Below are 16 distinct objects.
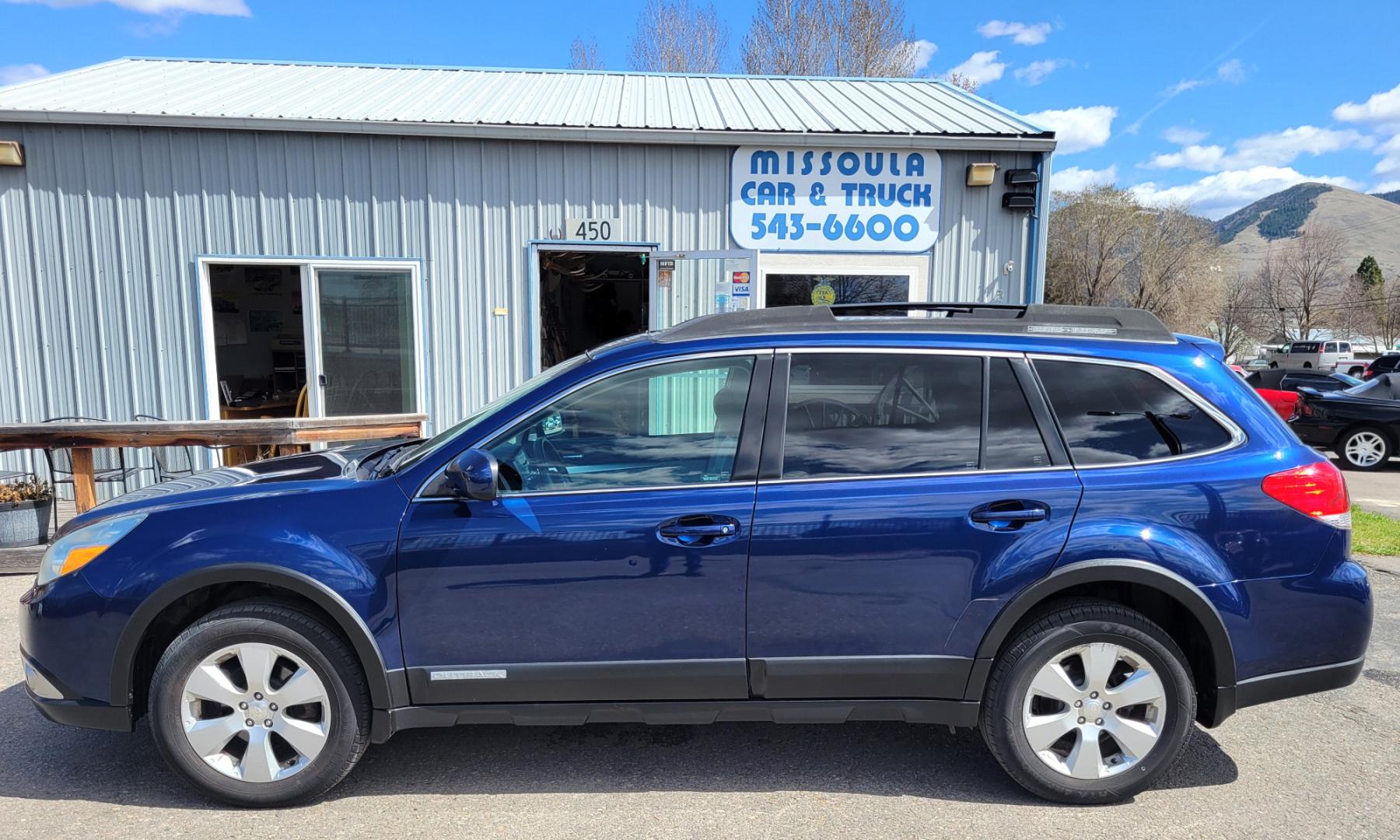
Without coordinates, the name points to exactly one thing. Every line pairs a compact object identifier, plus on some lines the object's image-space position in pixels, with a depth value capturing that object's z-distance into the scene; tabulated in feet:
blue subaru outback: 9.04
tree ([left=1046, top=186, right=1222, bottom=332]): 143.33
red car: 40.65
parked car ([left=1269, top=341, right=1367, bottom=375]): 125.29
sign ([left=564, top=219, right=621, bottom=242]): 25.21
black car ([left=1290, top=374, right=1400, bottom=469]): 36.63
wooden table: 18.33
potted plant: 18.78
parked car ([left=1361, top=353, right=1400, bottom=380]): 83.41
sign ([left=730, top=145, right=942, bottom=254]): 25.30
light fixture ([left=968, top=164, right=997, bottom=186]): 25.08
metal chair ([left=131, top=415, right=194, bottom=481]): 23.96
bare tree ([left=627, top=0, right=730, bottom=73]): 82.84
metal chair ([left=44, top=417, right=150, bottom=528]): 20.22
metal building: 24.14
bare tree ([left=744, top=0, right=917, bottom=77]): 80.69
